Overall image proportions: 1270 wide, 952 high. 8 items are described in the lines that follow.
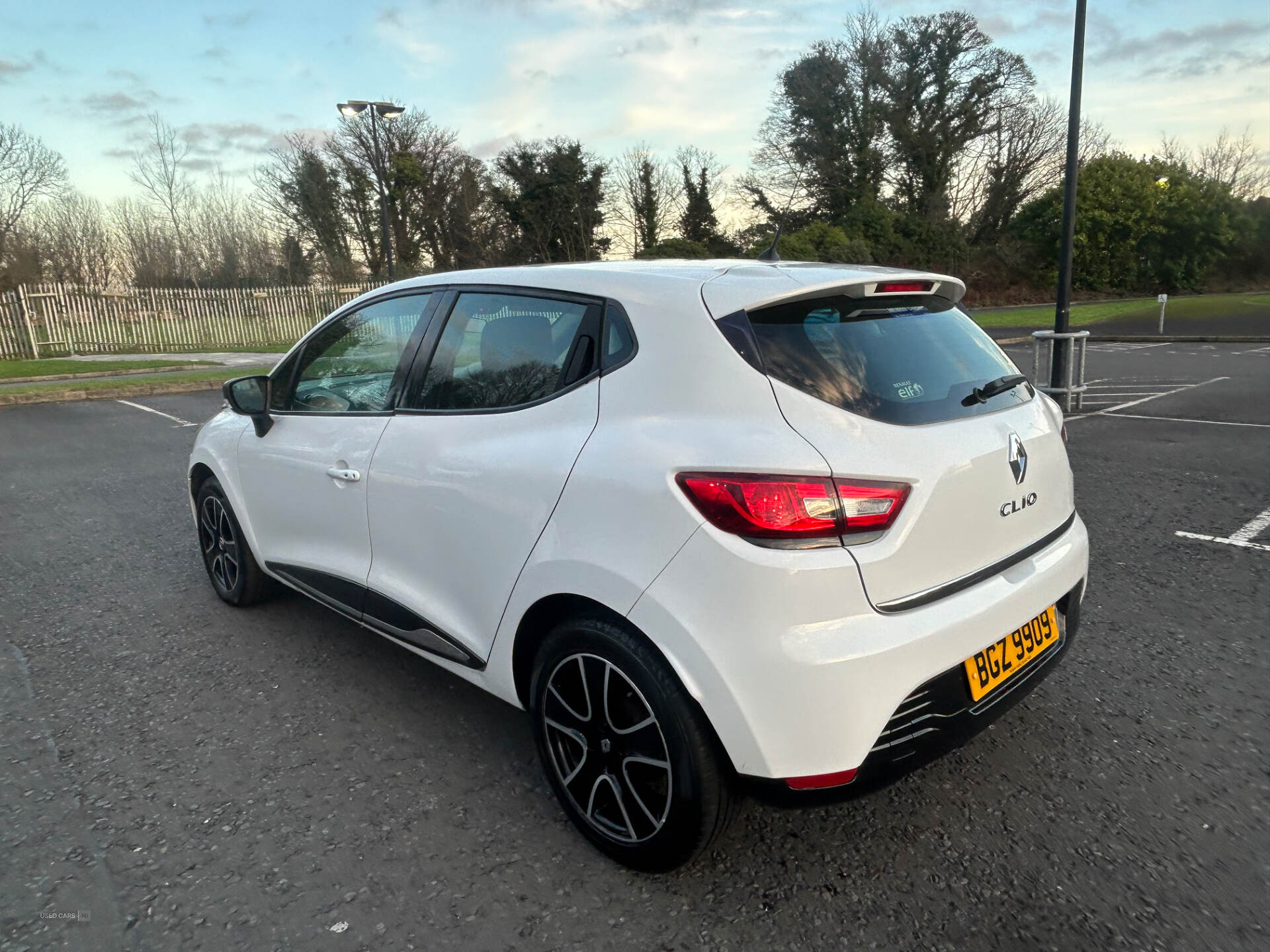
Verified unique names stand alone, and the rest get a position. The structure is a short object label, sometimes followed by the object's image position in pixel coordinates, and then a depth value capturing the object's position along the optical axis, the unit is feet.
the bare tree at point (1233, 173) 144.05
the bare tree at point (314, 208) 113.91
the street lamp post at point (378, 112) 62.83
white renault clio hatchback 6.27
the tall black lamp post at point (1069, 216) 33.86
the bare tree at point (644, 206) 121.90
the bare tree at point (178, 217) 108.58
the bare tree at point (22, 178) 86.07
